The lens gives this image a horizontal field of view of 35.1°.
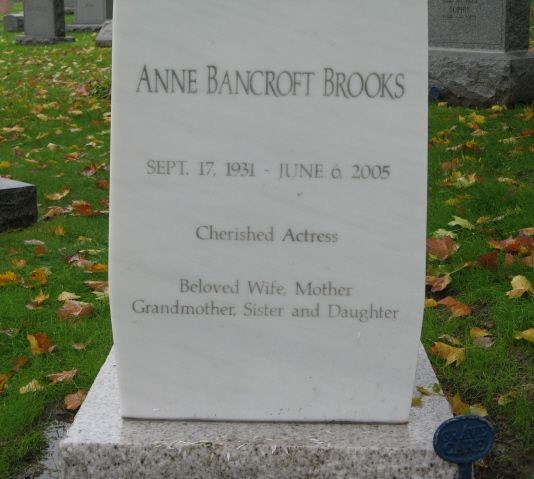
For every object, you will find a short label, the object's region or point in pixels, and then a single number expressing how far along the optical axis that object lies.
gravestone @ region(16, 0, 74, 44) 16.19
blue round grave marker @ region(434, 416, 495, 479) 2.29
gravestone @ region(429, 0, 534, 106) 7.36
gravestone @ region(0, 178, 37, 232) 5.21
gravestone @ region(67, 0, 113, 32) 18.52
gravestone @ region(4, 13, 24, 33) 19.30
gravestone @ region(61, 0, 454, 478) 2.36
